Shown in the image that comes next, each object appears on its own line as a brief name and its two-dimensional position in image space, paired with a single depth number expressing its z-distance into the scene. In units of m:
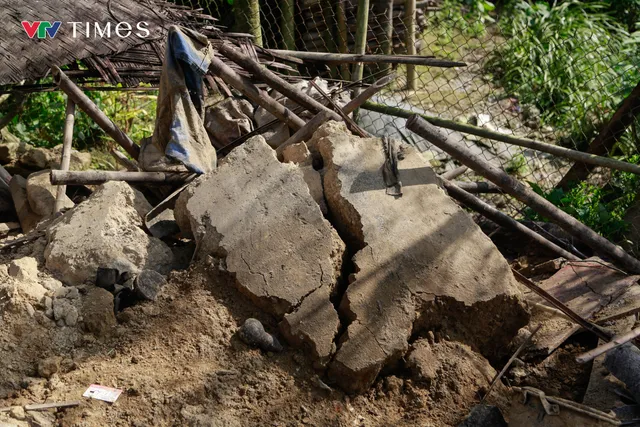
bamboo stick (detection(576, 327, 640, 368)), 2.89
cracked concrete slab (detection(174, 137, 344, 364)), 3.20
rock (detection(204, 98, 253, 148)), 4.52
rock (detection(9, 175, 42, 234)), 4.52
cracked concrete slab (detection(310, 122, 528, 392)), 3.09
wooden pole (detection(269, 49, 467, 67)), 4.74
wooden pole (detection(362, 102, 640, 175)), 4.30
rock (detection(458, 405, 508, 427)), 2.92
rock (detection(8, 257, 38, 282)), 3.29
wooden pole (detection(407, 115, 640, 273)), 3.48
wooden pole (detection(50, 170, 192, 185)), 3.81
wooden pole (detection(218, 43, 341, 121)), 4.24
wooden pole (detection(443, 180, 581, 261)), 4.01
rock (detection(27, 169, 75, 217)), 4.48
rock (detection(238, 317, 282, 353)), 3.11
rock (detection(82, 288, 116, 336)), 3.16
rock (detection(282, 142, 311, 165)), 3.72
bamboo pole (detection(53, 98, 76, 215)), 4.10
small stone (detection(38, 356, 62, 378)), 2.97
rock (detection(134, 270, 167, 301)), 3.25
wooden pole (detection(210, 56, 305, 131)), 4.12
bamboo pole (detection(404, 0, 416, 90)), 6.74
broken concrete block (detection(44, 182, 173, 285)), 3.36
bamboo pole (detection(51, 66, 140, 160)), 4.30
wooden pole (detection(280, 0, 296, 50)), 6.74
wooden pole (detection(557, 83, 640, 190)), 4.80
